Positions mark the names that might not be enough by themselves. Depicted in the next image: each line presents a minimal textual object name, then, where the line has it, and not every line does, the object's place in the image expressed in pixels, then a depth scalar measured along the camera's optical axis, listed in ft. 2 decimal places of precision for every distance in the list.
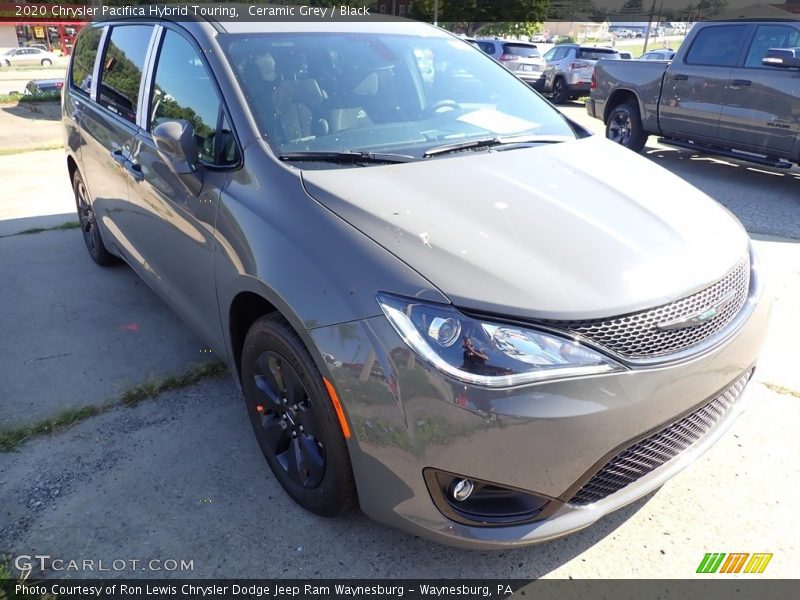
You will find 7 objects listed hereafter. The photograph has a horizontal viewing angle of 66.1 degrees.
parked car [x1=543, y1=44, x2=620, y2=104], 55.67
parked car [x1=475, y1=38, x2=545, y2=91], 59.21
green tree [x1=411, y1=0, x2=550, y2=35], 143.84
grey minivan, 5.82
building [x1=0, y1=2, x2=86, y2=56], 143.13
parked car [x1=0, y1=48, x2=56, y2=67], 129.29
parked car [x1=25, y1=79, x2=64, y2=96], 48.84
